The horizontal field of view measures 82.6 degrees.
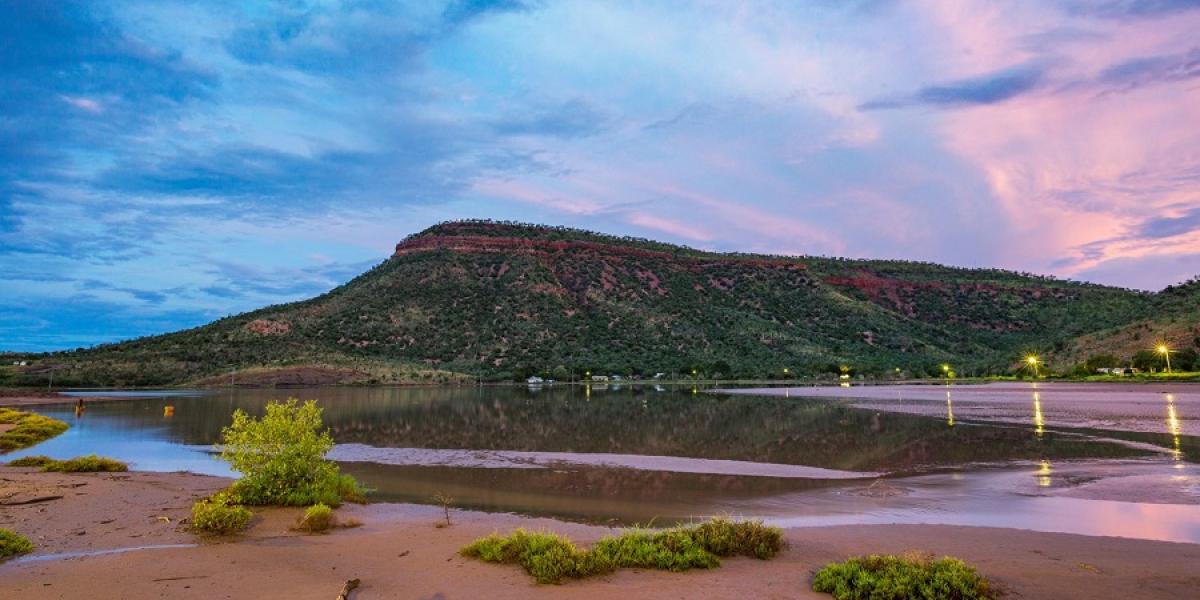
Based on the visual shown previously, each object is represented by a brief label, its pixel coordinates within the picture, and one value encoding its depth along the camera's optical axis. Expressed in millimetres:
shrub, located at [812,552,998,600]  7664
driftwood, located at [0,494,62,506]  13512
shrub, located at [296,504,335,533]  11699
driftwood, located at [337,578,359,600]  7664
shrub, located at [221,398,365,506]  13750
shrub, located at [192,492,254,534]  11406
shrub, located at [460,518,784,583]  8836
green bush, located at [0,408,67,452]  26553
